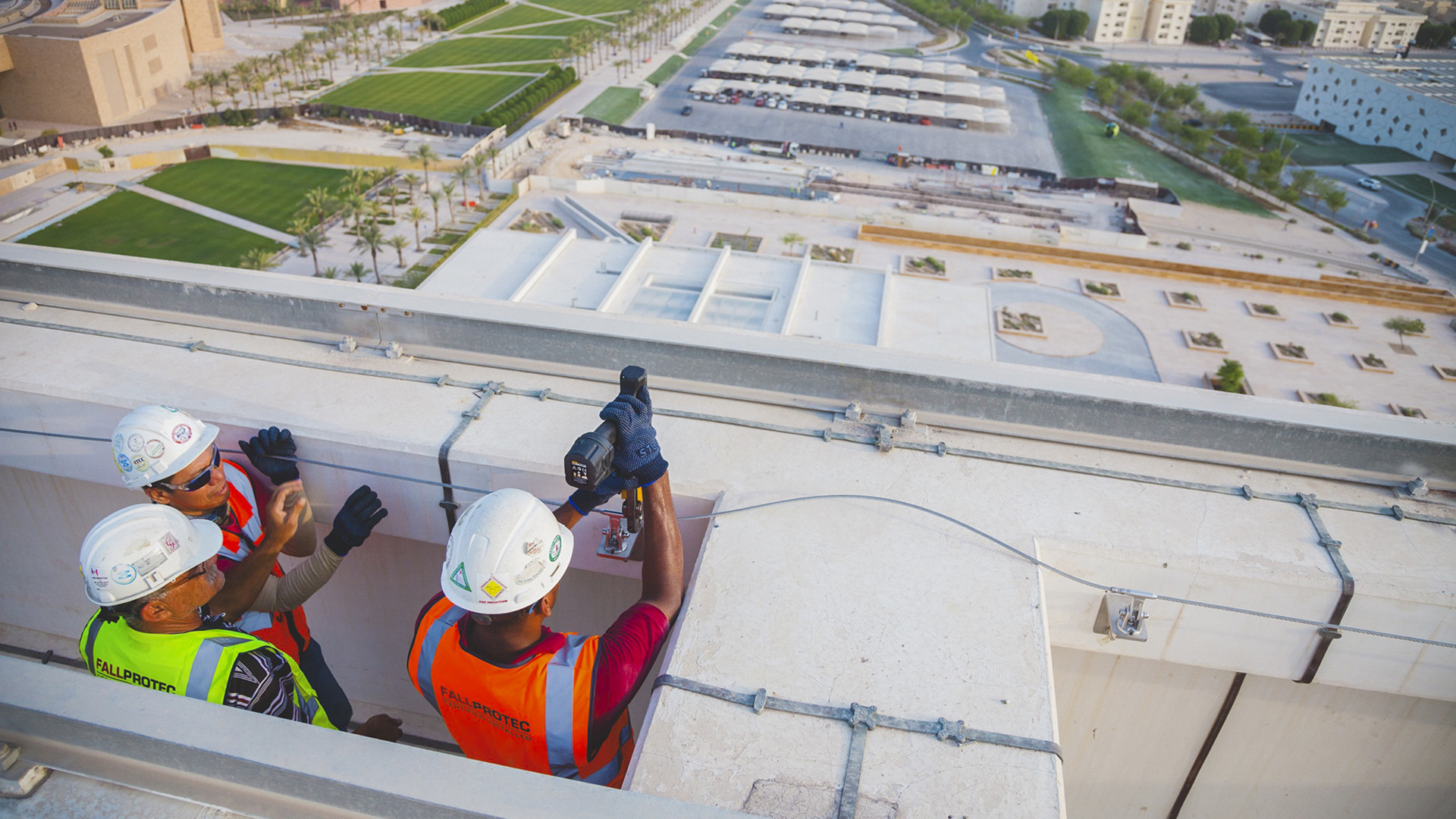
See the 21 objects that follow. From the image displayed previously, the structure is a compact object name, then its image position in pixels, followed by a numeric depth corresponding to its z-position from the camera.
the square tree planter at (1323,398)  28.06
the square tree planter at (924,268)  35.38
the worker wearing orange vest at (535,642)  3.83
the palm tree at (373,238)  34.06
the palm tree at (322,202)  38.62
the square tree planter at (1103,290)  34.88
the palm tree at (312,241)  35.81
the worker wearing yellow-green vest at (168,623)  4.04
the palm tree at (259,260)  32.29
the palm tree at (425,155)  43.28
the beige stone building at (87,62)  47.91
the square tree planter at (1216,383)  28.98
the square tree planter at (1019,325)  31.62
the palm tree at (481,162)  44.11
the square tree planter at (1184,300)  34.53
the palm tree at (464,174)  42.06
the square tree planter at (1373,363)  31.50
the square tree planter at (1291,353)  31.70
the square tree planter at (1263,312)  34.34
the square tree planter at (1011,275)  35.81
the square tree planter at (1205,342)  31.62
